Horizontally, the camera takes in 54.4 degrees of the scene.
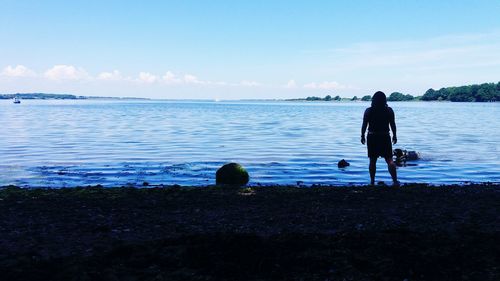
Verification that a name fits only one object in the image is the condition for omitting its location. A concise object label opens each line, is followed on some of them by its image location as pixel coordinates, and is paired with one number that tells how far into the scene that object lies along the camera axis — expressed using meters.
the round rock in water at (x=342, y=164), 20.75
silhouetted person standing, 12.99
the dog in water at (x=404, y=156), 22.34
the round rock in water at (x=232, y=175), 15.60
